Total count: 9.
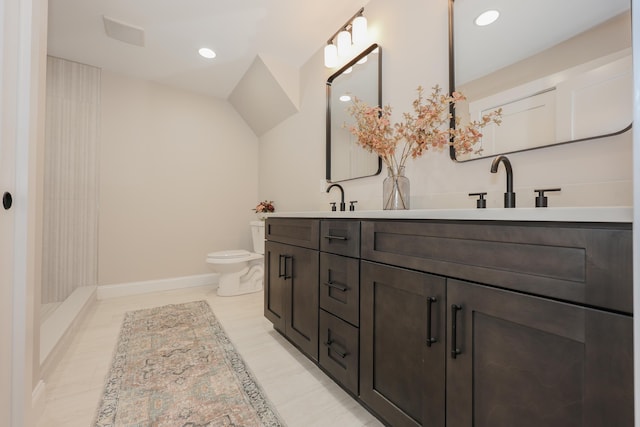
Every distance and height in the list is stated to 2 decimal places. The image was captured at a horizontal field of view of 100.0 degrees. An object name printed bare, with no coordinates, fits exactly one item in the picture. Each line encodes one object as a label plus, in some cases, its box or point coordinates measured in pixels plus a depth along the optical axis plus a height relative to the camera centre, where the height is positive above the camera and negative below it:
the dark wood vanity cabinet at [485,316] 0.55 -0.28
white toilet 2.83 -0.60
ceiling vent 2.17 +1.53
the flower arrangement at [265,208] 3.24 +0.06
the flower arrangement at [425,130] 1.22 +0.42
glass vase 1.39 +0.12
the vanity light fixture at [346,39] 1.89 +1.29
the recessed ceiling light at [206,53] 2.52 +1.53
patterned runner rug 1.16 -0.88
